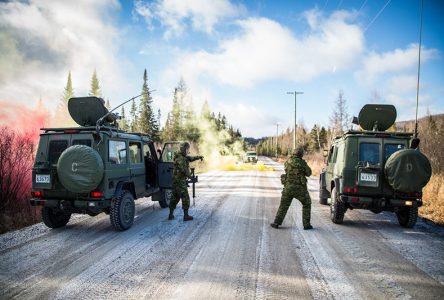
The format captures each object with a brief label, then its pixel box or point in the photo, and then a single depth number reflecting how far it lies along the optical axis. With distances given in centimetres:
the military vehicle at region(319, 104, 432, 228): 616
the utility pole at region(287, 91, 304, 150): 3534
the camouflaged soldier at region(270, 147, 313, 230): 661
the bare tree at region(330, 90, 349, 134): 4169
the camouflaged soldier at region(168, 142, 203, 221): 724
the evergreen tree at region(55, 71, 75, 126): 5834
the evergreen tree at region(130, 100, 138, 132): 6925
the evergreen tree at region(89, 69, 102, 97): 6325
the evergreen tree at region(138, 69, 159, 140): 5178
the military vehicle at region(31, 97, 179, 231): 568
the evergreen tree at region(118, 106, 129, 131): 6771
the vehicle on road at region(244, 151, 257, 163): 4288
